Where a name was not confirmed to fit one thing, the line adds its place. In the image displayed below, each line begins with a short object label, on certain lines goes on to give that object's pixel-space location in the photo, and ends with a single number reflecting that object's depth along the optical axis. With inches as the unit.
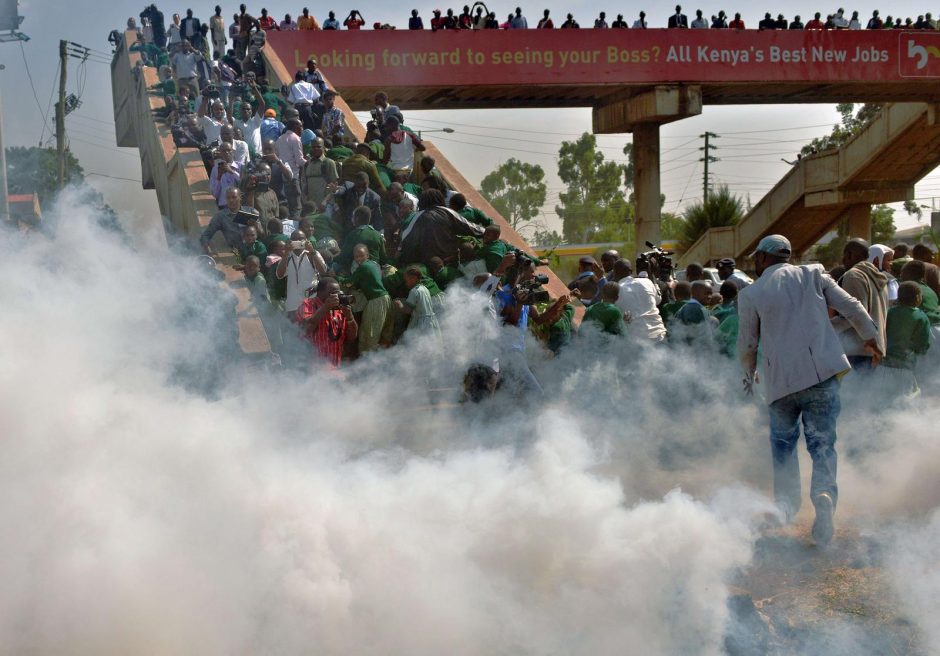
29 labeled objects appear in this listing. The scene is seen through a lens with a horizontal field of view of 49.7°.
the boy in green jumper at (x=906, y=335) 267.1
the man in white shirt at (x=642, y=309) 318.0
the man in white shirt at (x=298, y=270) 340.2
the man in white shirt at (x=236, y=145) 454.6
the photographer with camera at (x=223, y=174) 433.4
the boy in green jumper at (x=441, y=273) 343.9
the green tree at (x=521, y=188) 2738.7
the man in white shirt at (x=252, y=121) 502.9
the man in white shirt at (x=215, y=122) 501.4
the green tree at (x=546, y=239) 2618.1
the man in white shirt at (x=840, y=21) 979.9
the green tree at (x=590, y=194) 2554.1
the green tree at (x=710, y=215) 1301.7
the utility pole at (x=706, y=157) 2544.3
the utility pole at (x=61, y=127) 1004.2
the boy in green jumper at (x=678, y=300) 337.4
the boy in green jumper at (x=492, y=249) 362.0
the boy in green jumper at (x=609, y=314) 311.9
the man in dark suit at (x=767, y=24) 952.9
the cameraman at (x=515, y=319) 295.1
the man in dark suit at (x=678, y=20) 946.1
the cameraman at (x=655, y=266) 377.1
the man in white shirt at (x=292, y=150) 457.4
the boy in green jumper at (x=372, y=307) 304.0
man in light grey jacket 204.1
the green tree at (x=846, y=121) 1870.1
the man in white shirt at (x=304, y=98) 533.6
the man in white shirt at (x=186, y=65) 589.3
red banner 874.1
